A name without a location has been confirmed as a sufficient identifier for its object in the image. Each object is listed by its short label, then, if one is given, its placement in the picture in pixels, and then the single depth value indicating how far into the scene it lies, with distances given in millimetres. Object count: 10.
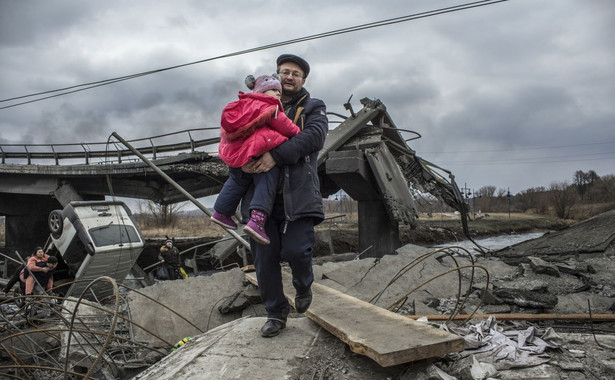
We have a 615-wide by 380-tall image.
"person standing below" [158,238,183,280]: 13045
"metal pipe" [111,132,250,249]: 6497
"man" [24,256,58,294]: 10518
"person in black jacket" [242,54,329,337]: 2777
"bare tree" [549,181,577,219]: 42125
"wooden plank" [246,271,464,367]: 2150
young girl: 2672
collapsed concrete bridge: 11867
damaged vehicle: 11875
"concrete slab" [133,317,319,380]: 2416
